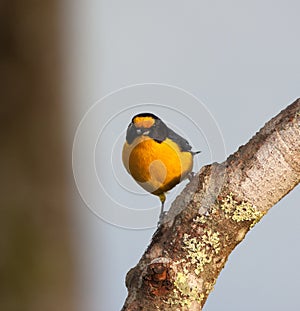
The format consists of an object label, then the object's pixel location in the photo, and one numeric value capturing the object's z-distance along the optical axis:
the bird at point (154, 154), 4.65
